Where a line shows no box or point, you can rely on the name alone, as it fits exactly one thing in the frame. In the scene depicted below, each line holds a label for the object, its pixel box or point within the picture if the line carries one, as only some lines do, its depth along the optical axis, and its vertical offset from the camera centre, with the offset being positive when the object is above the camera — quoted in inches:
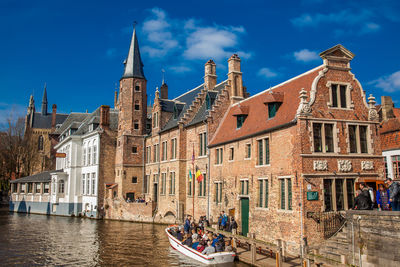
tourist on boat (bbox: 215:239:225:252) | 713.3 -122.9
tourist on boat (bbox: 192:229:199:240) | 821.9 -116.6
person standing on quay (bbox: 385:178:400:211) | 587.2 -20.2
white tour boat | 690.9 -141.2
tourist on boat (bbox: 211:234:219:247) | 735.2 -114.7
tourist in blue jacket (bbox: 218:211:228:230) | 910.4 -93.4
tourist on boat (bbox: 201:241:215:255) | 709.9 -128.1
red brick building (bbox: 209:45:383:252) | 723.4 +68.3
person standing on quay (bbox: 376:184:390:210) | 651.5 -26.5
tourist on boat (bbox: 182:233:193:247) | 798.6 -125.8
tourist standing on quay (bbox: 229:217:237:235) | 870.4 -97.6
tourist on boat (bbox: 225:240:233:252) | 707.8 -122.5
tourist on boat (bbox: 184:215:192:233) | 936.4 -109.8
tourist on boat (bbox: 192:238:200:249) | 776.9 -127.3
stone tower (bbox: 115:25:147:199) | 1636.3 +260.1
